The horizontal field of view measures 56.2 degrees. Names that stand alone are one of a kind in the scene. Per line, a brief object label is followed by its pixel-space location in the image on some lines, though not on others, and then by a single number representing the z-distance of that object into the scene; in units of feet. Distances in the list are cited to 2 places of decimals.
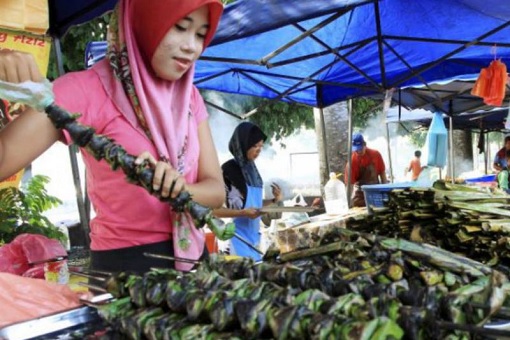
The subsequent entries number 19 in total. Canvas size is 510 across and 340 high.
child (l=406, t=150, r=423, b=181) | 46.85
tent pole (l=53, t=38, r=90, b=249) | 12.80
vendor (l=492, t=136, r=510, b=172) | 33.45
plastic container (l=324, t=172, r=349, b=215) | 22.79
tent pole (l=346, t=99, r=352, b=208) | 26.84
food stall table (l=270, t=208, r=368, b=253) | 16.96
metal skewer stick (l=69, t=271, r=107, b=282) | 4.82
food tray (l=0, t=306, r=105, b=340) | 3.94
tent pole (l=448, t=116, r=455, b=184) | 34.40
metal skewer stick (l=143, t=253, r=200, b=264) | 5.34
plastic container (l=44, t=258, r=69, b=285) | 7.61
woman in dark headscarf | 15.89
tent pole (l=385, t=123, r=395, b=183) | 41.87
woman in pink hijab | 5.78
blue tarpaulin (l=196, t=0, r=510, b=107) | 13.01
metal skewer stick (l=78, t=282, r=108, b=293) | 4.78
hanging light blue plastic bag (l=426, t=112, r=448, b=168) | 30.50
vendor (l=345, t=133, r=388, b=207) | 28.78
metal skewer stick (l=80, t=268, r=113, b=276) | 4.86
